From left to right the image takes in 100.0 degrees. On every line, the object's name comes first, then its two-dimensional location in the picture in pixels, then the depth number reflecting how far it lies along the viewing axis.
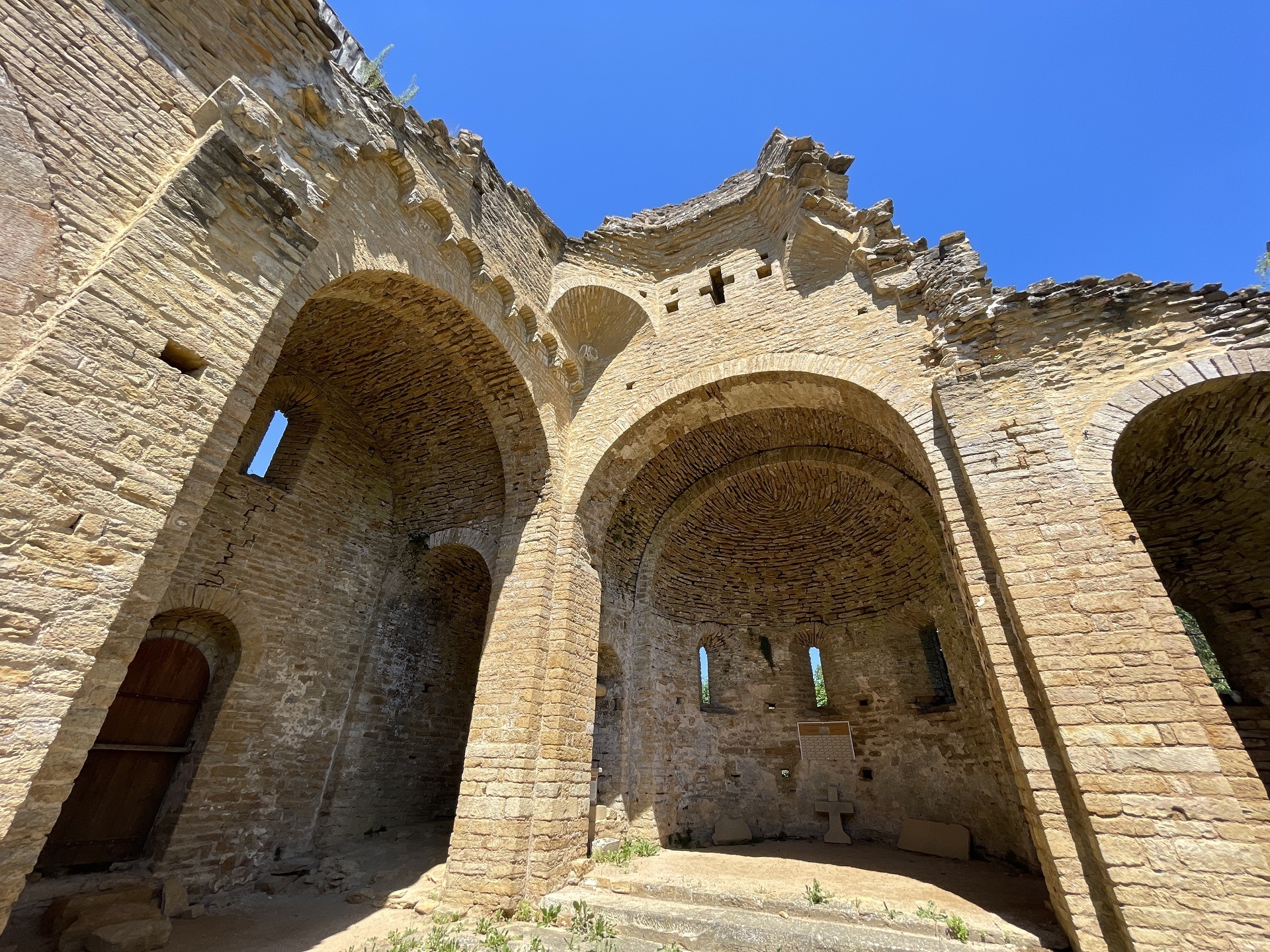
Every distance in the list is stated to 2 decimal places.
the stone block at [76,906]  4.25
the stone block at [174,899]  4.91
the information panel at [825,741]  8.99
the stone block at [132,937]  3.98
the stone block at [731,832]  8.25
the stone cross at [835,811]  8.26
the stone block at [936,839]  7.05
